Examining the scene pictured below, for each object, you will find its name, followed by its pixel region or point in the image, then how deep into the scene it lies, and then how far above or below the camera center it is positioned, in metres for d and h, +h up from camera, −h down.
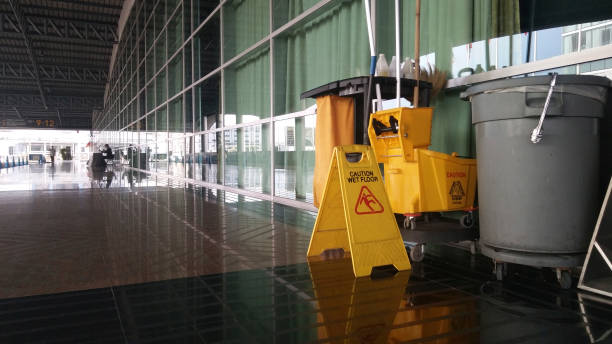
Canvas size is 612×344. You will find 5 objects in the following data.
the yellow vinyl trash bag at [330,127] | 3.75 +0.29
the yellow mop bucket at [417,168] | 2.90 -0.07
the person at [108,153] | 25.66 +0.56
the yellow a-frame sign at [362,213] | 2.64 -0.35
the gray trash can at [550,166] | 2.27 -0.05
